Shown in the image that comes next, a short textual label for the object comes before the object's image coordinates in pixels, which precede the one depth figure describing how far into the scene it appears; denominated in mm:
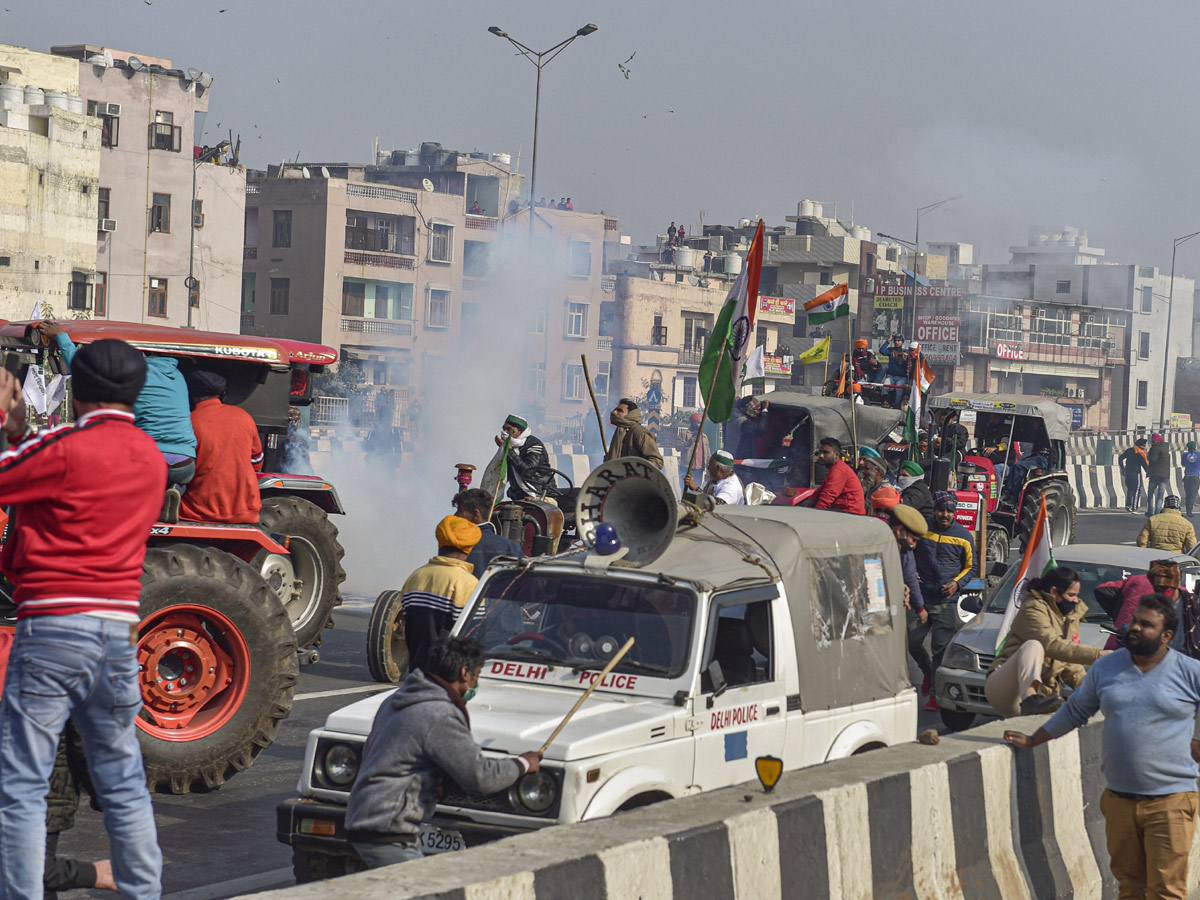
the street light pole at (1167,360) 96112
